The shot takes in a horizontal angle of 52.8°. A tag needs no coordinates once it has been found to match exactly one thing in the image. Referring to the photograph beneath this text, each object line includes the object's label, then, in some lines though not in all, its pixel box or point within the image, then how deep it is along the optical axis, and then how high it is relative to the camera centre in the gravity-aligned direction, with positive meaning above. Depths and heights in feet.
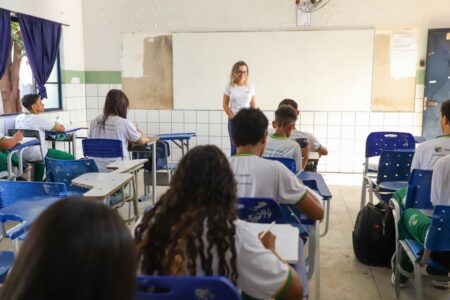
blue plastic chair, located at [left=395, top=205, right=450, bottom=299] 6.67 -2.32
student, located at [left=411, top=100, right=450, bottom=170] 9.30 -1.04
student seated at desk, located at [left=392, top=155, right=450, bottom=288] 7.39 -2.04
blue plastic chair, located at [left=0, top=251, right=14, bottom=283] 6.30 -2.50
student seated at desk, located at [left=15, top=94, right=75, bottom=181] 15.55 -1.16
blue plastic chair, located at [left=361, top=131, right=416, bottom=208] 14.03 -1.44
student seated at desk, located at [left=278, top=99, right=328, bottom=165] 11.93 -1.23
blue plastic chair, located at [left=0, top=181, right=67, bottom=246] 7.23 -1.81
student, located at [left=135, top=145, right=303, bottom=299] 4.09 -1.32
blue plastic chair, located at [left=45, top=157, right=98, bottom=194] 10.27 -1.75
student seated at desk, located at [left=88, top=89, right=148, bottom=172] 12.96 -0.91
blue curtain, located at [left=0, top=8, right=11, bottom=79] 16.15 +1.86
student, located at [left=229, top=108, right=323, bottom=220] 6.72 -1.32
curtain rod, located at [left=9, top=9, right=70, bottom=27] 16.85 +2.88
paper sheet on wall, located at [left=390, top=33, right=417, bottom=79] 19.72 +1.78
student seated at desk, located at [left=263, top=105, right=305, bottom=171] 10.05 -1.04
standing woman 17.78 +0.04
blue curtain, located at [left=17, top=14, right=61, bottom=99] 17.67 +1.92
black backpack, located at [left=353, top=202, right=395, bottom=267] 10.23 -3.16
